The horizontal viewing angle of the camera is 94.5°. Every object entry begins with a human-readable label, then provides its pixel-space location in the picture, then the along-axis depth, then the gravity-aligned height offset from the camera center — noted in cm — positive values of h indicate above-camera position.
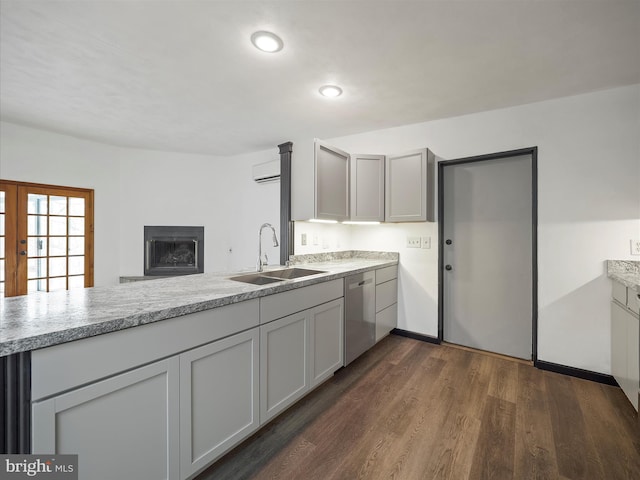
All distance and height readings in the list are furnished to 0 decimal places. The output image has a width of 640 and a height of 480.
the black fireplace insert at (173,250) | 442 -15
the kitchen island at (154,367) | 94 -52
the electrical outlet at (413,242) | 329 -1
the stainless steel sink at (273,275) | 224 -29
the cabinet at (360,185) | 276 +57
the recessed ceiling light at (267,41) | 177 +123
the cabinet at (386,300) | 299 -63
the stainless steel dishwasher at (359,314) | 248 -66
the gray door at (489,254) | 279 -13
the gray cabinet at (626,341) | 181 -67
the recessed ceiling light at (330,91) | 240 +125
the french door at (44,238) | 333 +3
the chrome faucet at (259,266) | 246 -21
